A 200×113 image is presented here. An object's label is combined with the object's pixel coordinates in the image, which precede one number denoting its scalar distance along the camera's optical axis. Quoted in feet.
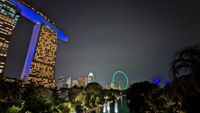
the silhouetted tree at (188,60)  19.10
